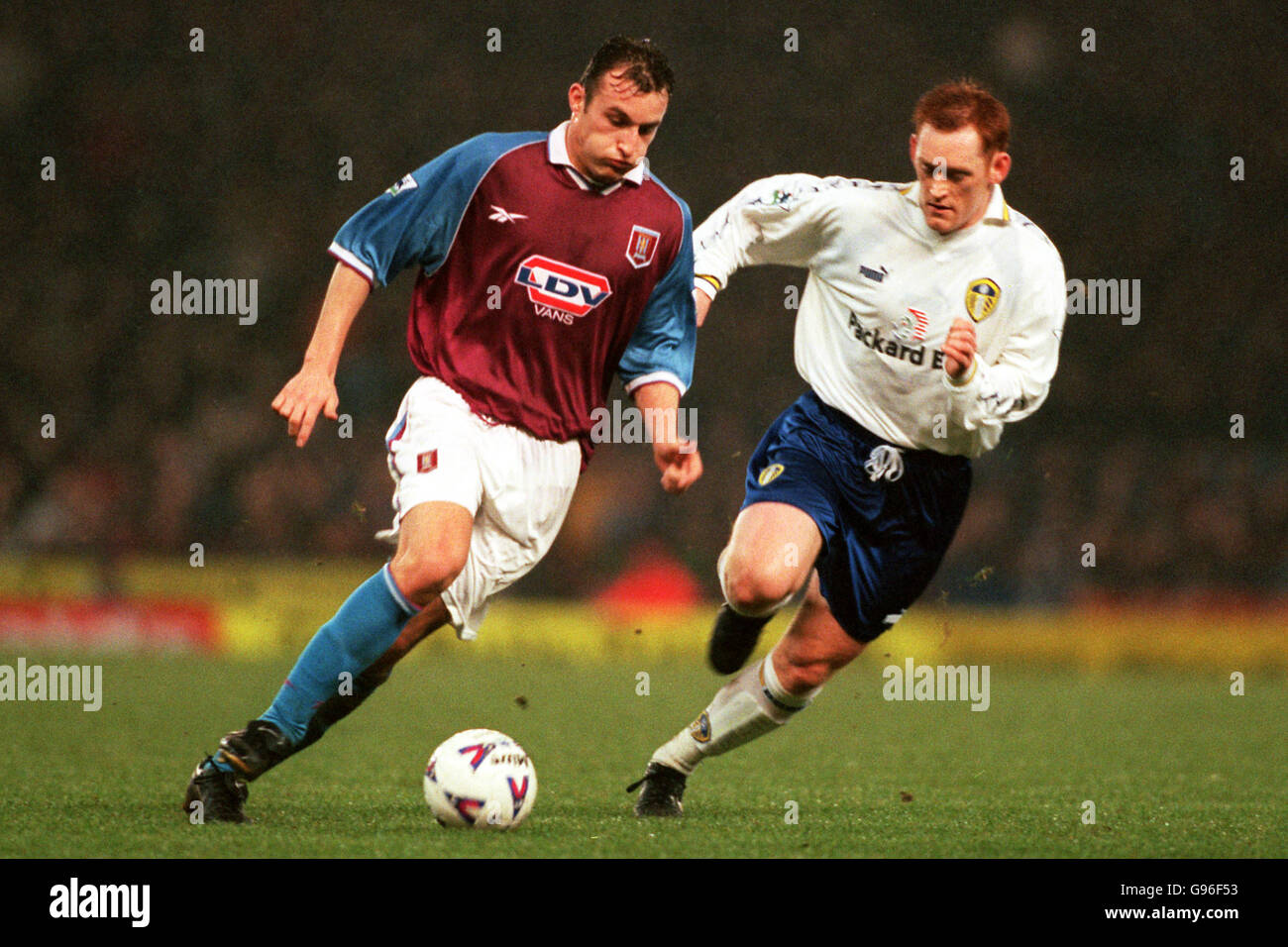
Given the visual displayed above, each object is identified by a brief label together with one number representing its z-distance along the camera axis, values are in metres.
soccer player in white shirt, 9.76
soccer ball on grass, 8.45
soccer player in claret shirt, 8.45
